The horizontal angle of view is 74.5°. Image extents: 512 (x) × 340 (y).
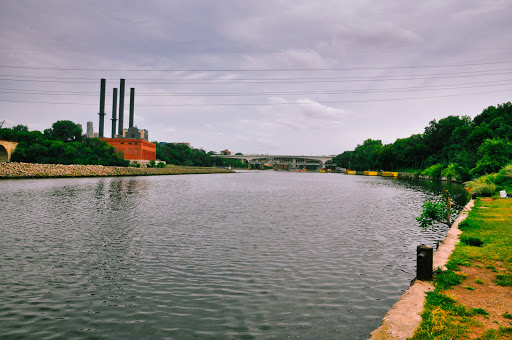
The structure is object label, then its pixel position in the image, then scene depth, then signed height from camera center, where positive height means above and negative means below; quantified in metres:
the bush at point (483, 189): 34.47 -1.07
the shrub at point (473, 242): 13.27 -2.52
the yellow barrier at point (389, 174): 135.39 +0.55
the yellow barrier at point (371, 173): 155.38 +0.77
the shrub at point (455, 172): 65.25 +1.14
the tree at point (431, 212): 17.89 -1.92
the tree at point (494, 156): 51.91 +3.61
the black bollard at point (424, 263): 9.30 -2.42
